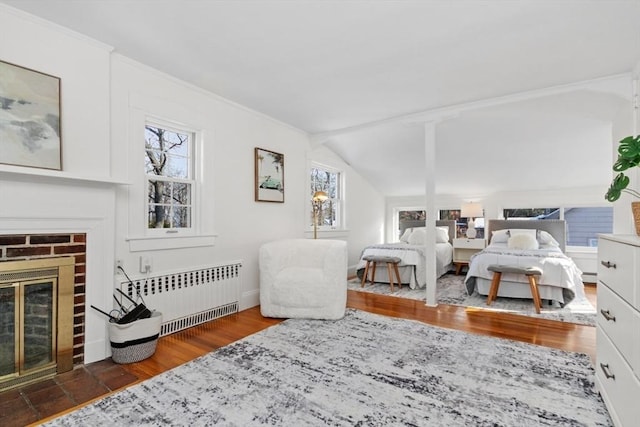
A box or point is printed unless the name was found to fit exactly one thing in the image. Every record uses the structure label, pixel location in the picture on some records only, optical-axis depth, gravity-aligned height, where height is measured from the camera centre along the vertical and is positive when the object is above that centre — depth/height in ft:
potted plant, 4.94 +0.84
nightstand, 18.49 -2.08
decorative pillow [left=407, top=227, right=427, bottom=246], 18.80 -1.35
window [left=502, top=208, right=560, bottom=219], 18.29 +0.10
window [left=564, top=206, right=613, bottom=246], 16.71 -0.49
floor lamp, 14.98 +0.80
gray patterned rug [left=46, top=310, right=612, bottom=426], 5.37 -3.54
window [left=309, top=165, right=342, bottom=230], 17.03 +1.43
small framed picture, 12.63 +1.75
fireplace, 6.47 -2.27
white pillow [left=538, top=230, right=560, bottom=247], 16.61 -1.34
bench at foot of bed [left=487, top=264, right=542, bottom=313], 11.34 -2.35
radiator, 8.91 -2.48
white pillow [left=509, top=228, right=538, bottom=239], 16.86 -0.91
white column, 12.33 +0.09
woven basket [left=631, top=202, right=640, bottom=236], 5.15 +0.00
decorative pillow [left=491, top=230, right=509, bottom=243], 17.55 -1.23
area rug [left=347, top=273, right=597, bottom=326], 10.90 -3.63
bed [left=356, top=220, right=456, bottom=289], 15.37 -2.02
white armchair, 10.37 -2.37
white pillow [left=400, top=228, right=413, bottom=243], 20.63 -1.34
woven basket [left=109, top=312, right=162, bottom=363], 7.47 -3.04
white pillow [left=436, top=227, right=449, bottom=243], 19.88 -1.29
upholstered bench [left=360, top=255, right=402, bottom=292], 15.12 -2.61
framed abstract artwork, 6.49 +2.21
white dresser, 4.30 -1.83
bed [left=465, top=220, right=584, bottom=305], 11.84 -1.97
